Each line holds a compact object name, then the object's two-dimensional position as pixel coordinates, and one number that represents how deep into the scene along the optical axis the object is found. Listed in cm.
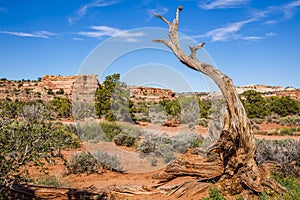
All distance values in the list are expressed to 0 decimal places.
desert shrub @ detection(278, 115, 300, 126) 2614
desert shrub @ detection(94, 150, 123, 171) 1024
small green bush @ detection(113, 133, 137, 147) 1484
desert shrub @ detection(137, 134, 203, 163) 1180
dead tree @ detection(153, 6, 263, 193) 575
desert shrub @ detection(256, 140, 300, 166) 813
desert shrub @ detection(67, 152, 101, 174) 963
